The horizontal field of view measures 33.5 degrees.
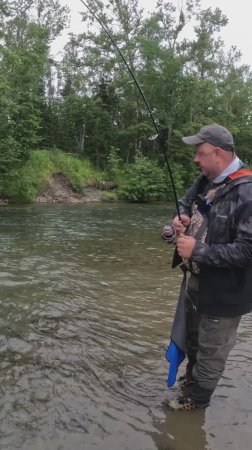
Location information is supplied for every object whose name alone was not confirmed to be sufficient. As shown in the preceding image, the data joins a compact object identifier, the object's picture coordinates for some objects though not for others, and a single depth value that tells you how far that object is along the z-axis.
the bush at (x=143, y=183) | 29.09
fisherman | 3.12
